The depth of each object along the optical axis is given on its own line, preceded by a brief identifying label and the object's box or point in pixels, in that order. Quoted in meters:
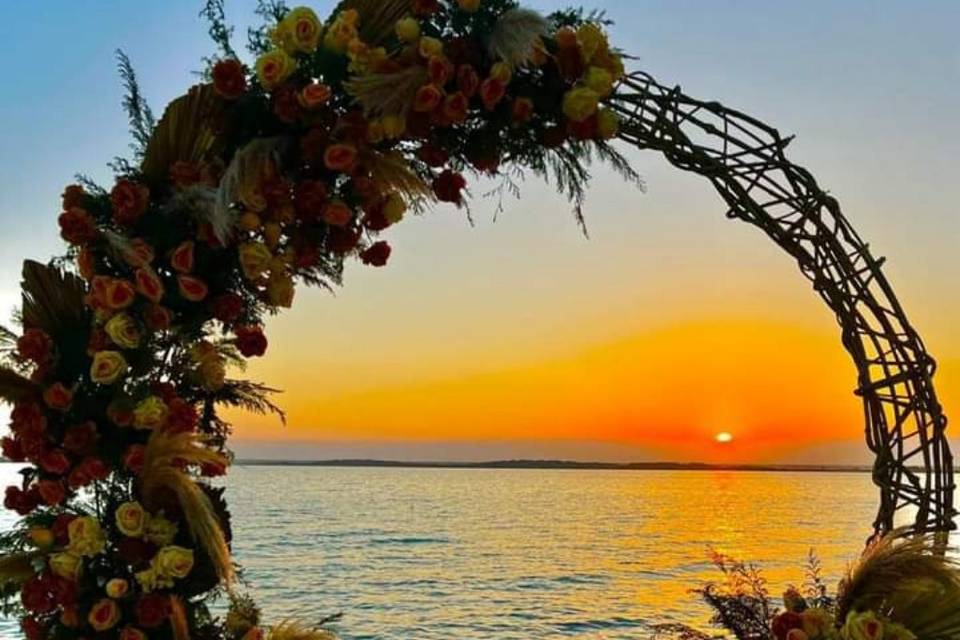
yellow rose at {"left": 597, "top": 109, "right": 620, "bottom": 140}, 2.58
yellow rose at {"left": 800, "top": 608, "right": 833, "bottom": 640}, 2.55
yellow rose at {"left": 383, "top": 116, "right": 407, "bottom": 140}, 2.46
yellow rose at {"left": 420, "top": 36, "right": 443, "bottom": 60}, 2.44
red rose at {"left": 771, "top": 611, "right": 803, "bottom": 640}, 2.57
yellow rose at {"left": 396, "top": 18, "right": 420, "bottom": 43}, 2.48
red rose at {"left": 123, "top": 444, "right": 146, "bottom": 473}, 2.41
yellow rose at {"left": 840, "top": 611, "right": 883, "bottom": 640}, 2.44
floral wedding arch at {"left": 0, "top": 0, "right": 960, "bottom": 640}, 2.42
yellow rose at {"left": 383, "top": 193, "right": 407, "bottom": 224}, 2.65
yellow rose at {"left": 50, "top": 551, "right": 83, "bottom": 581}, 2.37
